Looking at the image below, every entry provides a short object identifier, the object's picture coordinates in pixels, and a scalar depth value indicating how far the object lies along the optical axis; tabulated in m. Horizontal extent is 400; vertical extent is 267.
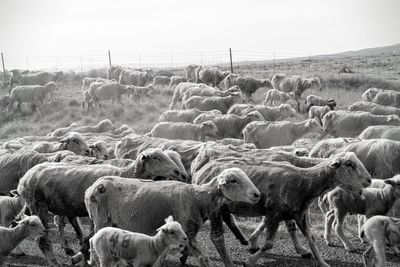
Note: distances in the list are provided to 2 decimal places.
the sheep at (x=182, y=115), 23.00
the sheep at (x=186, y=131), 19.73
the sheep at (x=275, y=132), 19.80
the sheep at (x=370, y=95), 26.50
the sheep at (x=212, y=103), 25.67
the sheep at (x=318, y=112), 23.66
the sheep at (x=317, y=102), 25.92
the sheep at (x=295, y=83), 31.02
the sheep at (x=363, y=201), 10.50
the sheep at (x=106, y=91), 31.62
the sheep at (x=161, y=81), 37.81
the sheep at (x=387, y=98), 25.73
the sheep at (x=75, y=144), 14.68
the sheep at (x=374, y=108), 22.31
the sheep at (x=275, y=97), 28.66
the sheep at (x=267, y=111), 24.03
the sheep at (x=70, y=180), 10.50
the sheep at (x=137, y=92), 32.50
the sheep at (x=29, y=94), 32.75
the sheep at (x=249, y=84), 31.97
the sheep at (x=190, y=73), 38.09
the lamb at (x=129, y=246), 8.23
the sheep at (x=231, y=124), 21.55
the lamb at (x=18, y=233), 9.83
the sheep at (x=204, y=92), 28.05
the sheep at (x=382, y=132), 16.22
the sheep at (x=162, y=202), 9.23
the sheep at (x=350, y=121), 19.52
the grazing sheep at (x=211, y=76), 35.19
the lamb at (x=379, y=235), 8.99
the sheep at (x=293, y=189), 9.76
